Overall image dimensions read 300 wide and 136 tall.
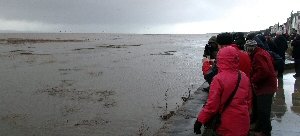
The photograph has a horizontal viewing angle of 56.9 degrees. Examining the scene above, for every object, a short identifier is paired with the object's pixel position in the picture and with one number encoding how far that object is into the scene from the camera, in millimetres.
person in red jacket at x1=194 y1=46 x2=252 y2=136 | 2795
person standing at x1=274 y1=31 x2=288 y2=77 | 9930
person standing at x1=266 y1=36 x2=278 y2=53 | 9096
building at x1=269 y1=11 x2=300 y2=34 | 52359
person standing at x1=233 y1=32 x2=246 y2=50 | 5513
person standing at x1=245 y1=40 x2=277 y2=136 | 4344
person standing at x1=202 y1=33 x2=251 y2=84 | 3561
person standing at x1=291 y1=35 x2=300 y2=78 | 10211
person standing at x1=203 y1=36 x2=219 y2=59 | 4909
